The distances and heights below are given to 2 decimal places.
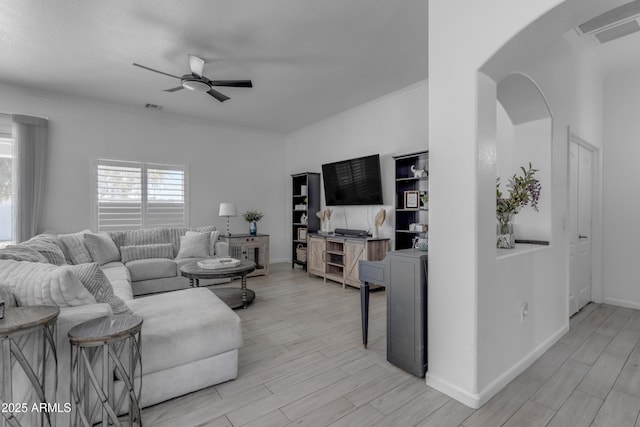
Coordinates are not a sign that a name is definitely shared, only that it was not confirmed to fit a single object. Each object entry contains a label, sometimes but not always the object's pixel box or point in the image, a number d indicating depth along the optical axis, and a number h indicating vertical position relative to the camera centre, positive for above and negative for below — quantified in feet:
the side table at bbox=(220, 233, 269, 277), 18.28 -2.12
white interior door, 11.21 -0.44
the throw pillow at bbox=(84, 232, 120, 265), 13.94 -1.70
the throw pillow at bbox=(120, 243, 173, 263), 15.06 -2.03
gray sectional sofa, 5.69 -2.48
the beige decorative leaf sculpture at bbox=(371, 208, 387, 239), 15.44 -0.32
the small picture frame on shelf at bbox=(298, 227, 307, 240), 20.66 -1.45
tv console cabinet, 14.99 -2.23
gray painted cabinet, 7.11 -2.30
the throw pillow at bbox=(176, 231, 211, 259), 15.92 -1.80
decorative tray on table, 12.23 -2.14
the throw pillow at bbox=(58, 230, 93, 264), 13.04 -1.63
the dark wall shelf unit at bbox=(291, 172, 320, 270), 20.21 +0.11
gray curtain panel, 14.38 +1.90
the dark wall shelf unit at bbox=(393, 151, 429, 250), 14.01 +0.66
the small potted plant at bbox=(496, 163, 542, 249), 8.11 +0.17
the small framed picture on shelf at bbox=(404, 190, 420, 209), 14.15 +0.65
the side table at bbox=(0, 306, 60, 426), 4.53 -2.25
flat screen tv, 16.20 +1.80
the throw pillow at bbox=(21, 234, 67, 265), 9.82 -1.25
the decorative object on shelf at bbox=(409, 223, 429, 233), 13.56 -0.67
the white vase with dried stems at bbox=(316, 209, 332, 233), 18.69 -0.41
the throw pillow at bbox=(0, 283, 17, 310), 5.37 -1.53
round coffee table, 11.80 -2.49
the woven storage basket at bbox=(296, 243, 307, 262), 20.24 -2.75
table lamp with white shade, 18.61 +0.14
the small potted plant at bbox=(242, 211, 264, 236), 19.57 -0.38
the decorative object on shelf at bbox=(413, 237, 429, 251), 7.99 -0.85
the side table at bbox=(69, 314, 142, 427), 4.85 -2.74
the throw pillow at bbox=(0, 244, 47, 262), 7.38 -1.10
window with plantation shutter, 16.89 +1.02
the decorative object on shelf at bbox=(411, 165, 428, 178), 13.81 +1.84
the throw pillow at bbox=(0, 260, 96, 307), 5.69 -1.41
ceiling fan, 11.20 +4.95
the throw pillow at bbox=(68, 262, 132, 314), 6.48 -1.58
